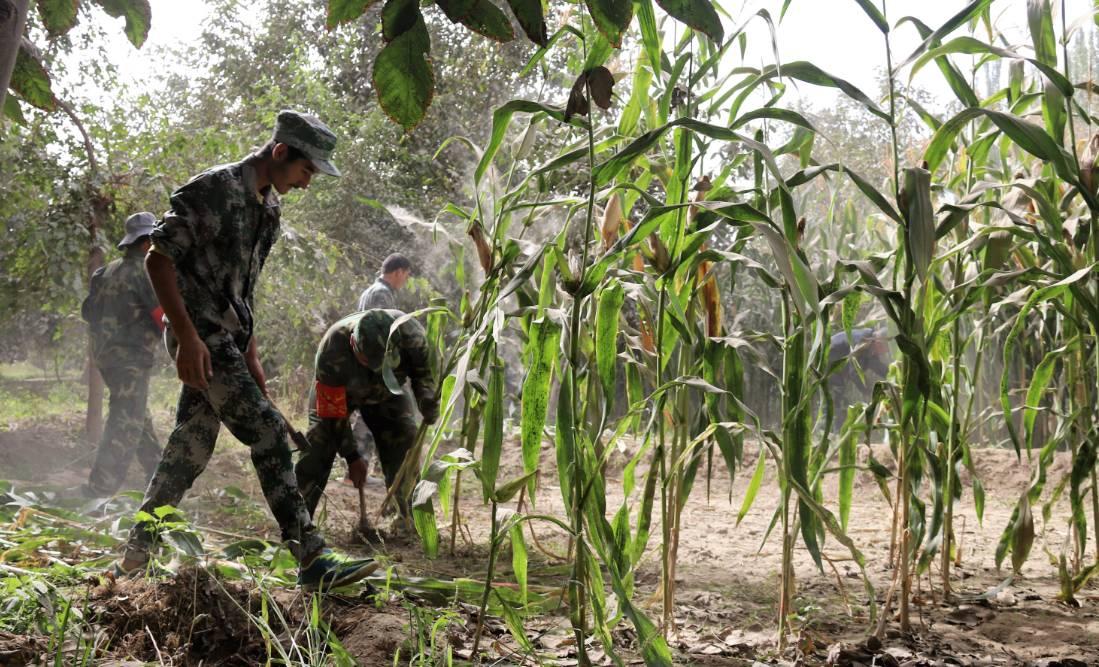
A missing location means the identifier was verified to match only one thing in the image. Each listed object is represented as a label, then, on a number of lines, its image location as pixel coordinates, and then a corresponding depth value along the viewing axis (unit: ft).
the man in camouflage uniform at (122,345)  15.47
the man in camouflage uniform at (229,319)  7.66
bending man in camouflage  11.16
